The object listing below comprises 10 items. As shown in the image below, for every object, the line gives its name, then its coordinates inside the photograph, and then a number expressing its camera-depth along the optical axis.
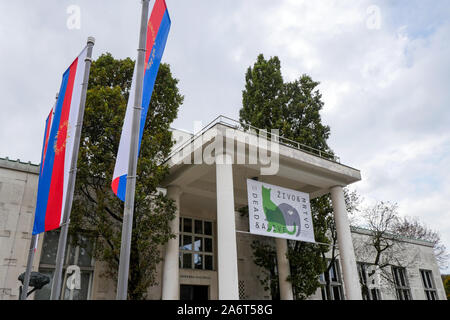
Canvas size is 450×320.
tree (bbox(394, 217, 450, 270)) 29.16
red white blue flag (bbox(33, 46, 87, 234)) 7.36
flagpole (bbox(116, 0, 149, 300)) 5.59
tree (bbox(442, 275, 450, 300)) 35.31
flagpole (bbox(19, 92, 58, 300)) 8.90
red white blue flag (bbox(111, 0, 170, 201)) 6.33
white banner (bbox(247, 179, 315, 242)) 12.88
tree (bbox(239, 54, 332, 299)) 16.89
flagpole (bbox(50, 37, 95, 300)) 6.59
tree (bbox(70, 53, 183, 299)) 11.97
